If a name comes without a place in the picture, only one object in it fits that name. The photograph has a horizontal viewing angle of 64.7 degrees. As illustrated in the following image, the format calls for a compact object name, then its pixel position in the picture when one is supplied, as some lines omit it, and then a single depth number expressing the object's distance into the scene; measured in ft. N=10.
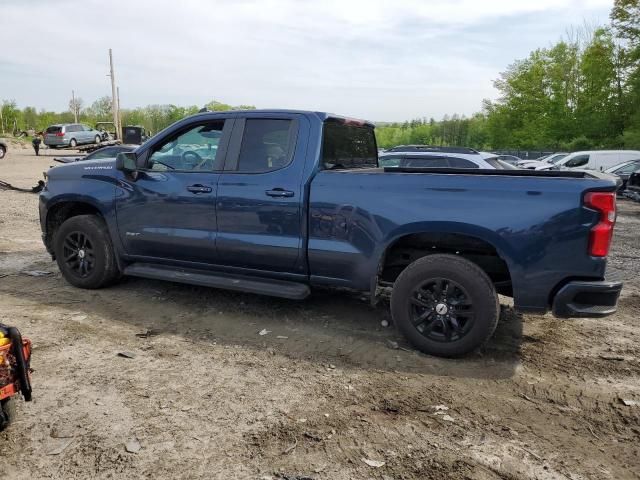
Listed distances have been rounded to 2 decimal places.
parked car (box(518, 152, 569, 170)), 71.52
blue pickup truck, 11.82
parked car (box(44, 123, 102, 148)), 116.37
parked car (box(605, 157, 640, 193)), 56.65
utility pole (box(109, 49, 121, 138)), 135.39
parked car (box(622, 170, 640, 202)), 42.13
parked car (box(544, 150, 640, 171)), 69.05
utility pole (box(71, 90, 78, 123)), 233.55
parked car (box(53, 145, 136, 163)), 40.62
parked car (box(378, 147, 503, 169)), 30.66
